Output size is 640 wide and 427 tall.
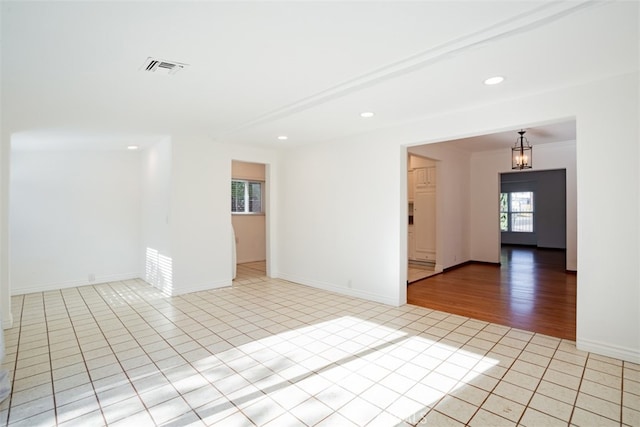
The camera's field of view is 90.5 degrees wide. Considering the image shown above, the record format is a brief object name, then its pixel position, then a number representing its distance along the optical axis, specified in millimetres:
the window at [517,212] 10828
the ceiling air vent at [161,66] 2305
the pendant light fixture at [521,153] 5750
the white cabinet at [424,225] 6815
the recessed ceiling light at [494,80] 2623
